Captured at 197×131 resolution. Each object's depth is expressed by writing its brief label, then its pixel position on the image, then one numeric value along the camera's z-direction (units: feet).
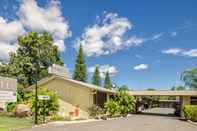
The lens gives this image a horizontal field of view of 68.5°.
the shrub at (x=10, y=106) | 49.33
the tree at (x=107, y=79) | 161.89
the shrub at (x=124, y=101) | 59.35
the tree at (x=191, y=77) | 143.57
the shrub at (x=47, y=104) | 39.81
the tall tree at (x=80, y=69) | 113.59
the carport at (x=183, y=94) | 63.66
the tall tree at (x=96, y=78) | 137.34
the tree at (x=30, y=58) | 74.34
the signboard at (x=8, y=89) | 50.84
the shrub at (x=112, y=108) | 54.70
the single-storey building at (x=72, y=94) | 52.84
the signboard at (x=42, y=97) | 34.57
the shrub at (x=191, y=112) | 46.21
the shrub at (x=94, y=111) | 51.50
